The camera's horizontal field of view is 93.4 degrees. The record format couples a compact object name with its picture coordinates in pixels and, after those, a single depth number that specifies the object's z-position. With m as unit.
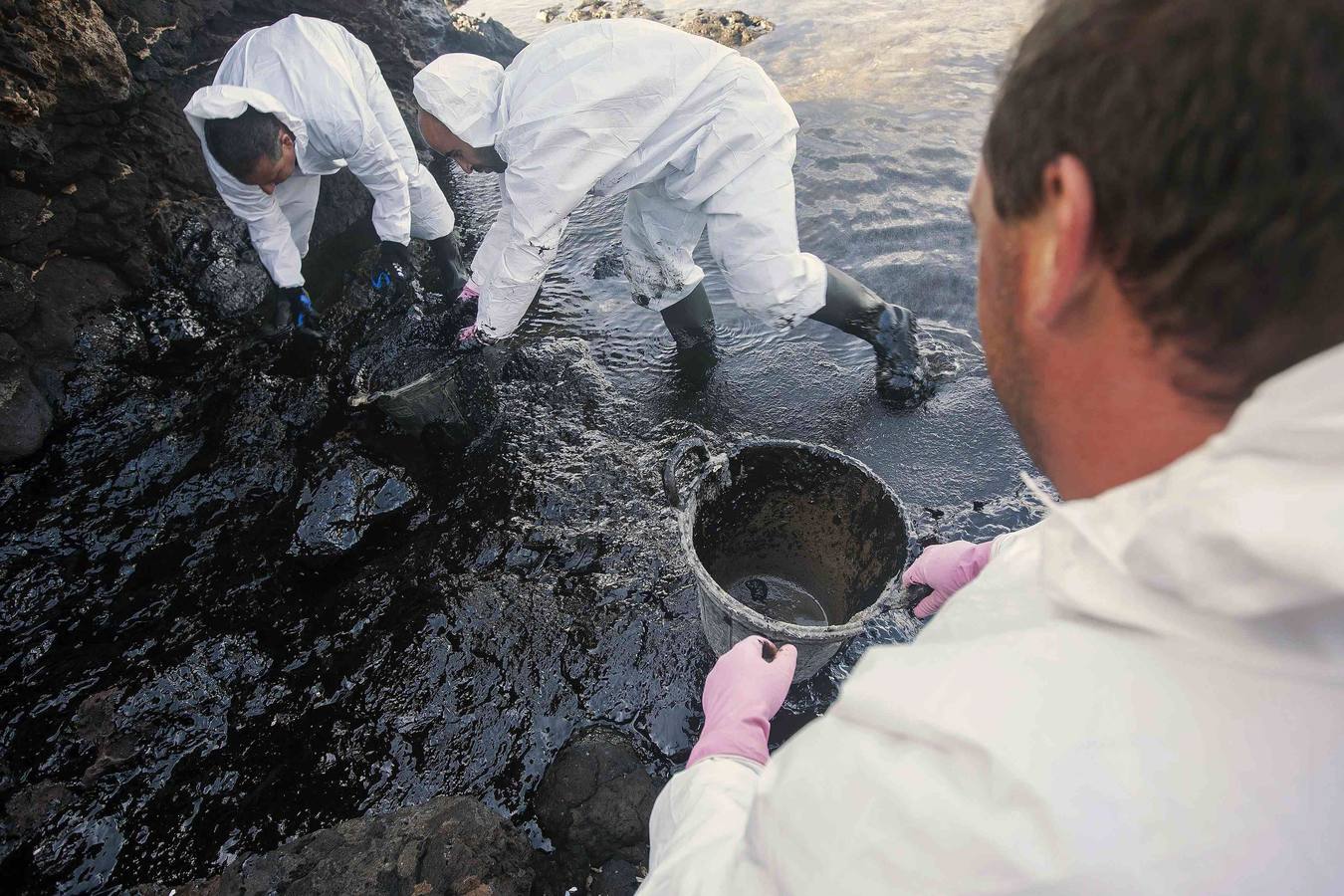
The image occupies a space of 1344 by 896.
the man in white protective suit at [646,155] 2.82
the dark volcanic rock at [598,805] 1.91
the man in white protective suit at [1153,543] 0.50
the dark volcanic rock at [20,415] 3.03
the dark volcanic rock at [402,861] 1.72
